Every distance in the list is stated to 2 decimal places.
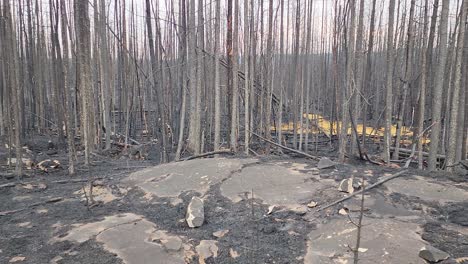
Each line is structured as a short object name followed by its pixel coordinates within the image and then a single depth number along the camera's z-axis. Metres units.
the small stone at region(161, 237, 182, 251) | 3.66
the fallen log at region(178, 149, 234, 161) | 6.89
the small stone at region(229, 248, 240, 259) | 3.63
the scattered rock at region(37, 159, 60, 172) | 7.23
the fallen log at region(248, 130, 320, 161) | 6.67
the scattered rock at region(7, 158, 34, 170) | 7.34
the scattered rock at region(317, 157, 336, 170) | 5.42
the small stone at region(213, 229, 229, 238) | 3.99
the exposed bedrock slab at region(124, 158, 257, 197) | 5.12
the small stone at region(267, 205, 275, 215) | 4.34
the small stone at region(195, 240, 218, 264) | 3.60
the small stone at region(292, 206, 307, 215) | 4.26
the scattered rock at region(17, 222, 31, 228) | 4.30
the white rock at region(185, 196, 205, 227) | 4.25
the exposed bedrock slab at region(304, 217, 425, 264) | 3.25
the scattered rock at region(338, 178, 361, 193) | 4.54
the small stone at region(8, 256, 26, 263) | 3.45
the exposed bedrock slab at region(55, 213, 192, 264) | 3.47
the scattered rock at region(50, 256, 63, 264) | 3.39
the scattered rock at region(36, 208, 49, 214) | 4.73
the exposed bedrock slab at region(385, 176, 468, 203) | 4.29
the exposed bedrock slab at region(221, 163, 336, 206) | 4.60
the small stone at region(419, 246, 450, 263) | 3.09
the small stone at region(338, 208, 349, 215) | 4.10
